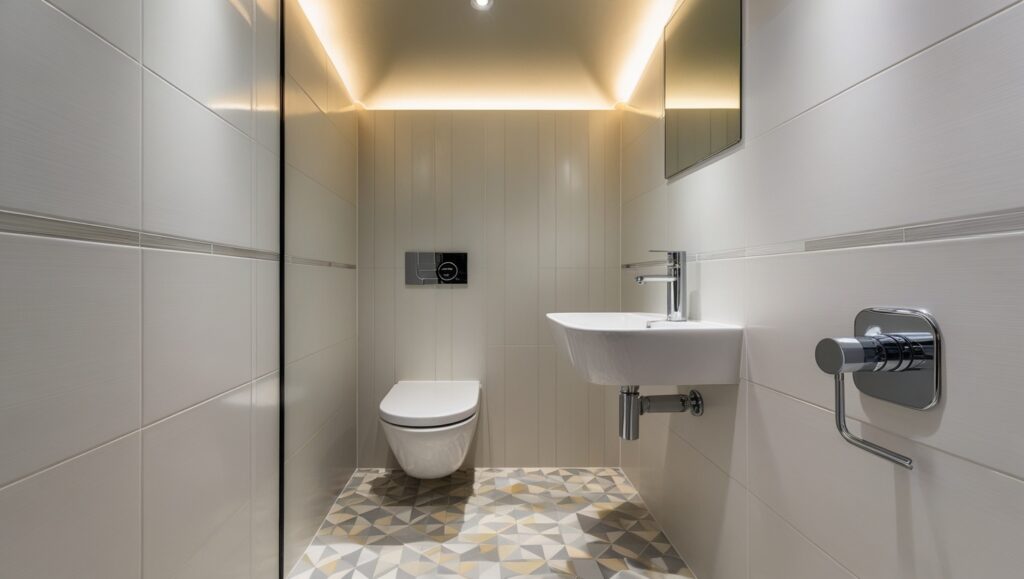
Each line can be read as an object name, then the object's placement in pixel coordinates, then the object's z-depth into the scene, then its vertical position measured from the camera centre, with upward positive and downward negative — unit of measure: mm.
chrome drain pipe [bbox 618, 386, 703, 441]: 1424 -398
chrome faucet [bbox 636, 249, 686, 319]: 1488 +21
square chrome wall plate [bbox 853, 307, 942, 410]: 661 -136
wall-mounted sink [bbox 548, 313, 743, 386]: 1126 -180
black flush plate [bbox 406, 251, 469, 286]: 2223 +101
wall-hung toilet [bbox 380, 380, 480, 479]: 1634 -560
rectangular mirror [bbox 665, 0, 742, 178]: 1242 +690
